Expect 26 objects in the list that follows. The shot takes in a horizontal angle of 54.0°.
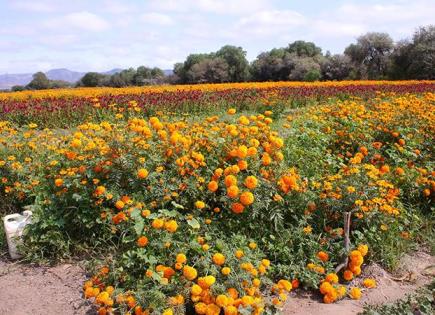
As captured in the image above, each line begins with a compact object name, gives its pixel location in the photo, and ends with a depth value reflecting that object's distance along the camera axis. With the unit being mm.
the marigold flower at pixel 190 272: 2586
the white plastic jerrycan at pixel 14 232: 3578
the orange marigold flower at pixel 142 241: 2859
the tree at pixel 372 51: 35156
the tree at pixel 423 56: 28141
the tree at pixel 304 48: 47881
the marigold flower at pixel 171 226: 2809
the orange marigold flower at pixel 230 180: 3133
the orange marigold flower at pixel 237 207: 3141
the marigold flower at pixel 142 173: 3177
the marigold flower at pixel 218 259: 2695
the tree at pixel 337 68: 33688
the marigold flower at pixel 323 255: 3250
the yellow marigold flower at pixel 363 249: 3208
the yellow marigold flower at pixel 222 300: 2459
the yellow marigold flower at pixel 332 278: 3052
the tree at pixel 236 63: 43500
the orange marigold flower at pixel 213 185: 3152
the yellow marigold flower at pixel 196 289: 2502
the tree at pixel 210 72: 40875
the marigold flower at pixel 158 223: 2846
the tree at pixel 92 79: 53700
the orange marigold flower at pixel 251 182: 3135
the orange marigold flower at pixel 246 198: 3080
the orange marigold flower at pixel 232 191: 3033
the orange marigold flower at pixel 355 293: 3009
